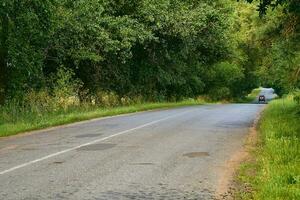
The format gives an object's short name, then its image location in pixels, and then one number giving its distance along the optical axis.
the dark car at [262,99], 99.49
